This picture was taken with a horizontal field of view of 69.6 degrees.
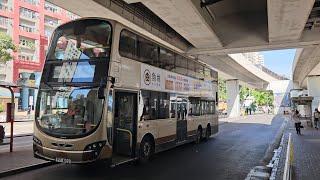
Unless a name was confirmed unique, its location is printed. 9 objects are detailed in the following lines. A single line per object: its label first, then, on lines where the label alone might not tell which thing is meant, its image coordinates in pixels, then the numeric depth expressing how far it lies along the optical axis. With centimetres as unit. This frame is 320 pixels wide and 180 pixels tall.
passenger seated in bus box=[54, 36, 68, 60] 631
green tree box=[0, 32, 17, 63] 2163
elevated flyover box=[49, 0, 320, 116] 908
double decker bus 576
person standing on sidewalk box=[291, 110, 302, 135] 1516
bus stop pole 826
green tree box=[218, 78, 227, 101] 5585
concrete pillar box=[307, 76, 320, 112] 2879
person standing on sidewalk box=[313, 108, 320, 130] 1879
